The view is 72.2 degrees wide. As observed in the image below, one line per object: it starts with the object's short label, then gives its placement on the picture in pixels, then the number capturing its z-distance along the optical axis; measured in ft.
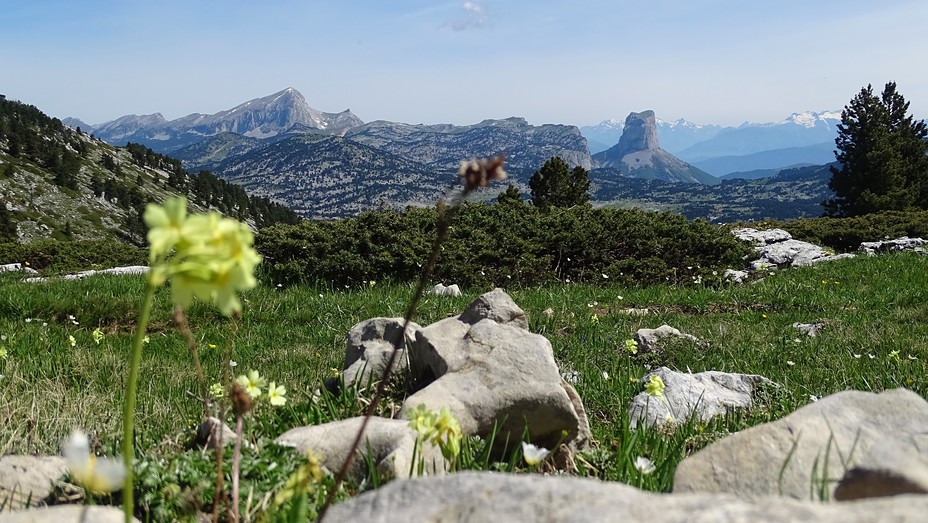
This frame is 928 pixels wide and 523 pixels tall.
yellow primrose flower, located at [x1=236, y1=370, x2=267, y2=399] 9.57
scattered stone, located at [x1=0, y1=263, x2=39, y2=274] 52.13
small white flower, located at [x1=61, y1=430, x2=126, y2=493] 3.34
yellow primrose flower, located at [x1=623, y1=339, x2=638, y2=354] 22.76
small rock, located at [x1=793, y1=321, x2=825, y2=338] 30.20
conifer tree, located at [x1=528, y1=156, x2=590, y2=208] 159.63
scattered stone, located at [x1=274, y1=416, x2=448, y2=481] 8.89
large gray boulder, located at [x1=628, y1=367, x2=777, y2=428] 16.56
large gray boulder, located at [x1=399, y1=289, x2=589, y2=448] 11.44
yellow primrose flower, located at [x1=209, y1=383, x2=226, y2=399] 13.93
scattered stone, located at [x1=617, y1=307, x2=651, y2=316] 35.23
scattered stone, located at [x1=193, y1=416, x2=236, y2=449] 9.76
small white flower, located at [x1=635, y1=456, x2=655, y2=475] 9.25
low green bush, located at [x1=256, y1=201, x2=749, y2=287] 43.04
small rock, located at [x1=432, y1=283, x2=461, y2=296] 37.65
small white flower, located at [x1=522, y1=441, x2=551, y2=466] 8.01
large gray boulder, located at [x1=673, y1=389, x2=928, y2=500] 7.34
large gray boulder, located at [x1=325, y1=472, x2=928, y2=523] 3.94
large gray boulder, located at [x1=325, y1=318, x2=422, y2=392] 15.55
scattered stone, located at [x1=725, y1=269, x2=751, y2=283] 47.52
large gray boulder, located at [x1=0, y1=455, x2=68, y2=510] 8.18
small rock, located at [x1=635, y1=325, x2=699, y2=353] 26.13
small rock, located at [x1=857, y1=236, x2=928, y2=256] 66.59
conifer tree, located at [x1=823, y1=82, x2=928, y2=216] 174.50
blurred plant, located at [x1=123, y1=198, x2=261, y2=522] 4.30
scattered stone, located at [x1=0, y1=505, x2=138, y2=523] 5.38
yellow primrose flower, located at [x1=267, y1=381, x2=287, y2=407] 10.67
